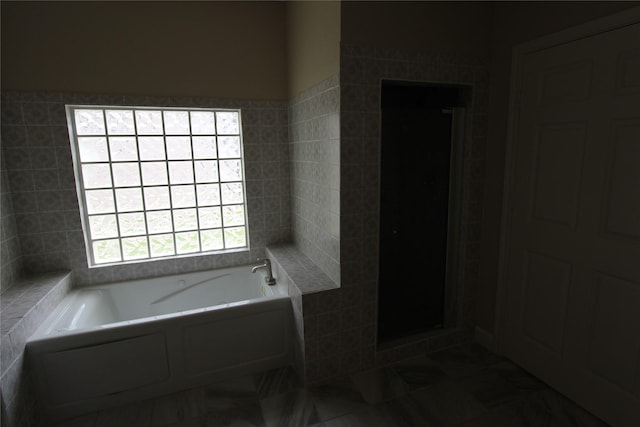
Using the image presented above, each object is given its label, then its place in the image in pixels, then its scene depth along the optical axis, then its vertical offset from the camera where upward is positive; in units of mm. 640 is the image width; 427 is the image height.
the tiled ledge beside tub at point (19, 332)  1656 -931
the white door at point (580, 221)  1646 -379
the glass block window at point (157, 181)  2650 -178
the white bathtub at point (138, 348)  1946 -1172
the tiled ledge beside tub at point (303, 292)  2115 -862
